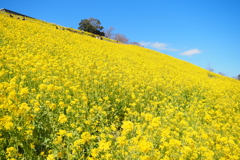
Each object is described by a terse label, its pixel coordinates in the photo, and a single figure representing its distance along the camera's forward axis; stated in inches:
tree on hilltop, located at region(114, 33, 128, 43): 3248.0
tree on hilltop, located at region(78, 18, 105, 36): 2162.9
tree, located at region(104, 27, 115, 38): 3026.6
